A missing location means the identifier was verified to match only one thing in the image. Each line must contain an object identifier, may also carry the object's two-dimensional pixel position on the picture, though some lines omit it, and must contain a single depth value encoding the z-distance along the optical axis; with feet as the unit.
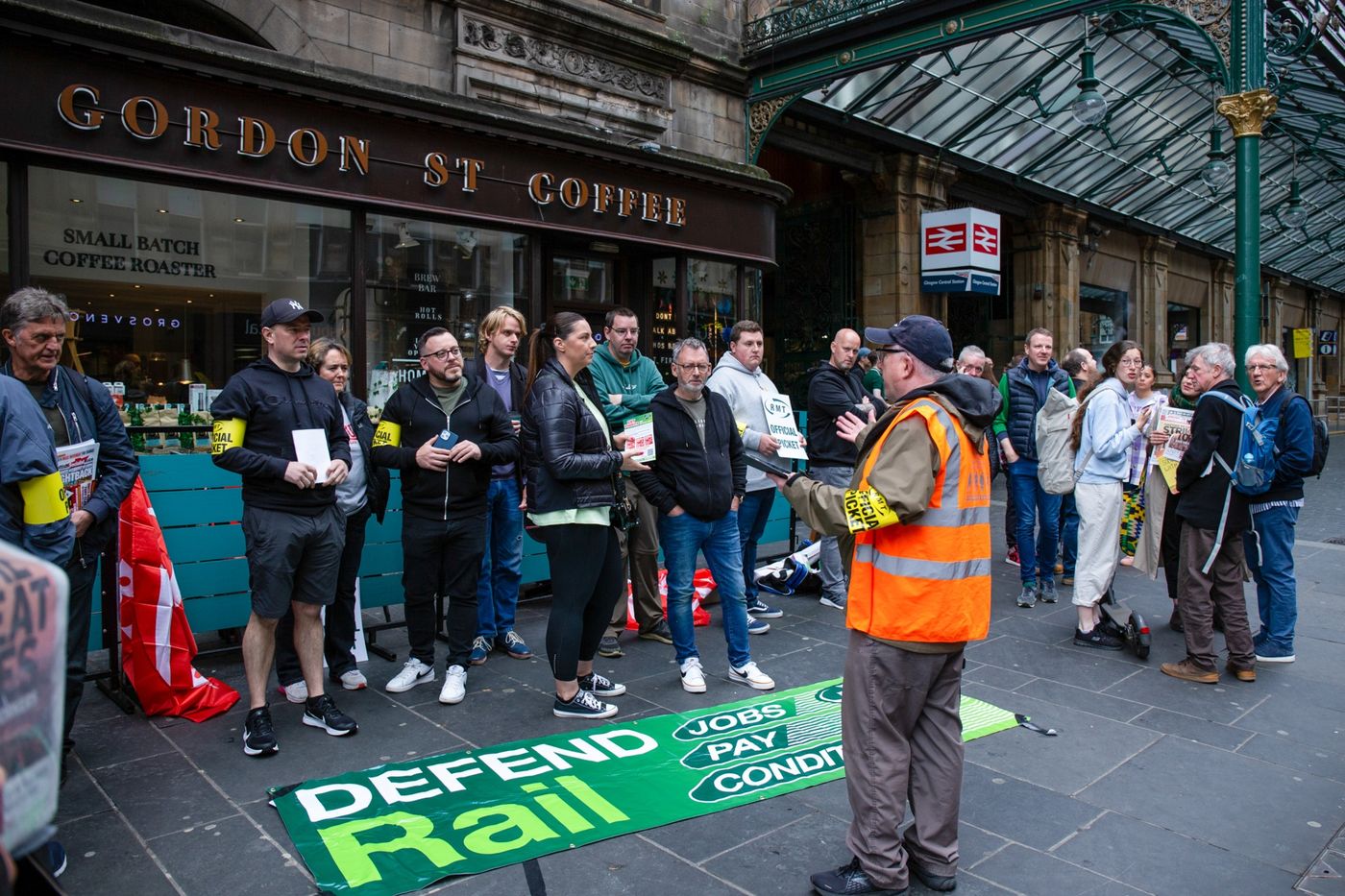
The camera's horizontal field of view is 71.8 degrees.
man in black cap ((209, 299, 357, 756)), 14.16
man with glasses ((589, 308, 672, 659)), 19.94
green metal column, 28.63
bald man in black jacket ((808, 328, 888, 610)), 22.16
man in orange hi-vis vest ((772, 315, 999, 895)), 10.12
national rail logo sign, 50.70
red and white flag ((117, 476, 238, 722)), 15.70
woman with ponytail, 15.25
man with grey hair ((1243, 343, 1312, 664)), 18.49
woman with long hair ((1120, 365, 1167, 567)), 22.75
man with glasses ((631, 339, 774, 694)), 17.22
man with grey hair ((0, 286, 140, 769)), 12.48
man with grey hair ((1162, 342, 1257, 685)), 18.06
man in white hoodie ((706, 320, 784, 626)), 21.29
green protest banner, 10.92
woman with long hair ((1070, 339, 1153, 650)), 20.39
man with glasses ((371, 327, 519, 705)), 16.66
